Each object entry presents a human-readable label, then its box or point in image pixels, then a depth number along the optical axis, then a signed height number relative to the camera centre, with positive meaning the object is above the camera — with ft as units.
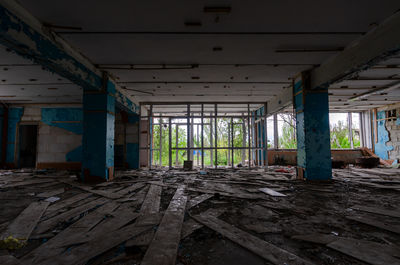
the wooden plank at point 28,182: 17.06 -3.59
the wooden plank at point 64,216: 7.98 -3.41
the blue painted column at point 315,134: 18.61 +0.83
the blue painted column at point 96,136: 18.62 +0.76
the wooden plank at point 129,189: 13.92 -3.55
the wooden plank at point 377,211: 9.47 -3.44
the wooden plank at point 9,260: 5.47 -3.31
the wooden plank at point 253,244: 5.62 -3.32
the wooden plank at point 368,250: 5.57 -3.32
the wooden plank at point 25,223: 7.29 -3.38
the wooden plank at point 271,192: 13.34 -3.51
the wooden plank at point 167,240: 5.56 -3.29
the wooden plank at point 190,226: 7.39 -3.38
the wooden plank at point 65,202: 10.51 -3.46
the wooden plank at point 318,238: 6.64 -3.32
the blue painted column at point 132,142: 31.24 +0.29
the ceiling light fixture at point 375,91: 23.26 +6.79
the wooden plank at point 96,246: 5.58 -3.29
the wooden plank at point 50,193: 13.52 -3.50
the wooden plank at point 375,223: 7.74 -3.40
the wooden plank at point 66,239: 5.78 -3.32
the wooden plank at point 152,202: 10.14 -3.45
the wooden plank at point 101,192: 13.03 -3.47
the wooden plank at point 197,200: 11.05 -3.47
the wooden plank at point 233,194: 12.69 -3.48
